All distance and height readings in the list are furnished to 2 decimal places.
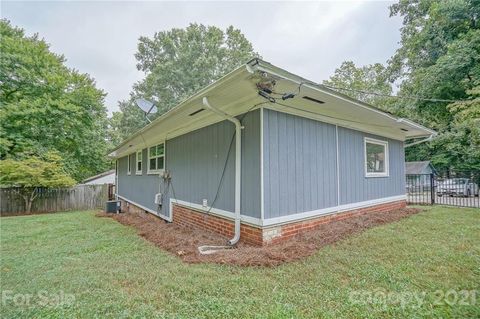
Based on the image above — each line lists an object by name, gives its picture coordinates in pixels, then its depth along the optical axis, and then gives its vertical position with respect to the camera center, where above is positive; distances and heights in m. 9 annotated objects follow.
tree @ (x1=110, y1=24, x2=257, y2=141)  21.62 +9.79
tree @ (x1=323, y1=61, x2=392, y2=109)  24.98 +10.09
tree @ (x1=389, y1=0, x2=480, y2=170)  12.78 +6.26
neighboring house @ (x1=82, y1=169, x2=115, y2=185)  19.44 -0.64
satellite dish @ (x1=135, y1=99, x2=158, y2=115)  7.65 +2.03
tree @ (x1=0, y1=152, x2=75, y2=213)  10.20 -0.20
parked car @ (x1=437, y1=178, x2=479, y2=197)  11.66 -0.87
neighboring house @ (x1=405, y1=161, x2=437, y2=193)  10.29 -0.61
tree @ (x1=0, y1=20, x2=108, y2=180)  12.06 +3.79
